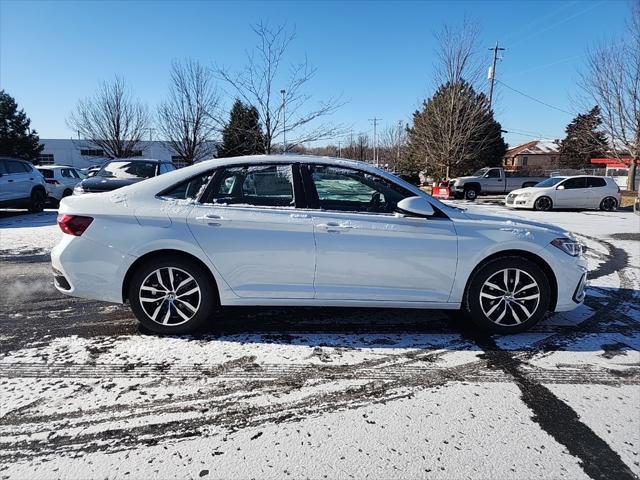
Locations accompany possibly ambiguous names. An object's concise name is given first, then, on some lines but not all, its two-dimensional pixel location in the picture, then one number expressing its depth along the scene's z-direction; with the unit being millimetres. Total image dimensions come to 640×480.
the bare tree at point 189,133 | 21484
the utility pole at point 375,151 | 68875
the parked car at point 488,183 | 21594
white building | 51500
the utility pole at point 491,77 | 25159
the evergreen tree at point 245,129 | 12688
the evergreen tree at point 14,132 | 37906
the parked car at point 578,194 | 15672
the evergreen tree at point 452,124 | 22312
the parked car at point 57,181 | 13930
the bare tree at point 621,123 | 17766
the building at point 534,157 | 64938
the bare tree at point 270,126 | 11789
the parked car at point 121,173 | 8070
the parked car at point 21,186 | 10703
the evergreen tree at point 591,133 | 20097
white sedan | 3312
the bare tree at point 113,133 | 27219
